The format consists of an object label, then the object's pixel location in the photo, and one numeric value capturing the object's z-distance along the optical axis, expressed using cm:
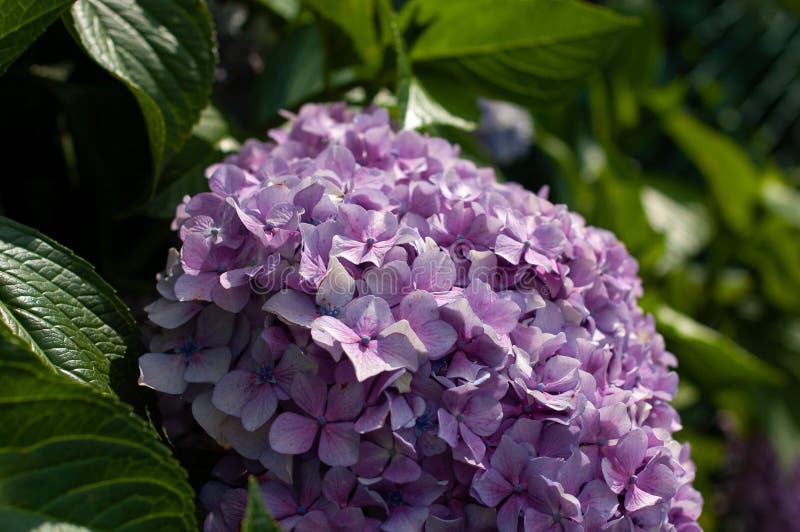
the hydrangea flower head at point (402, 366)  54
